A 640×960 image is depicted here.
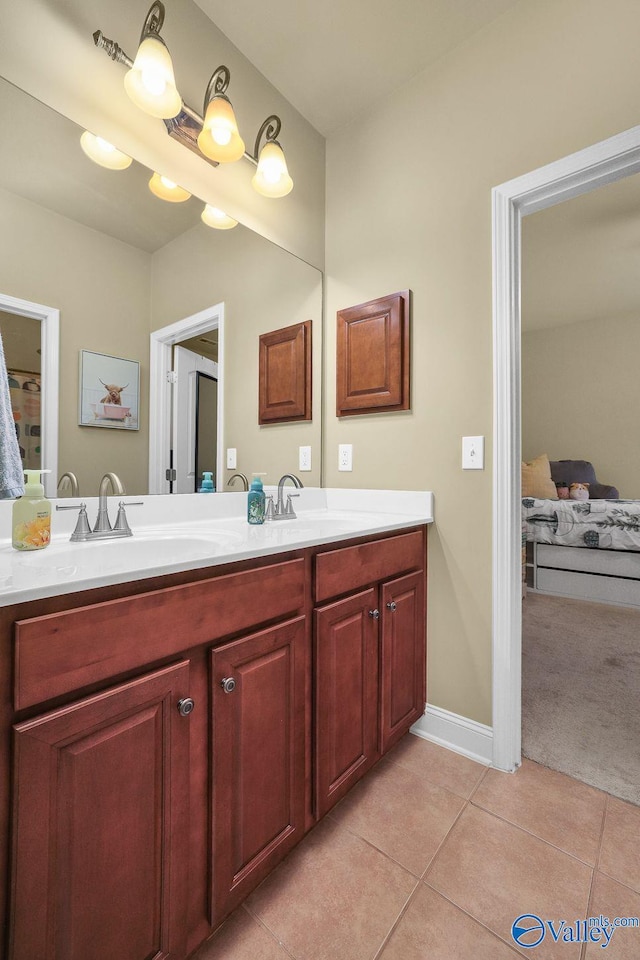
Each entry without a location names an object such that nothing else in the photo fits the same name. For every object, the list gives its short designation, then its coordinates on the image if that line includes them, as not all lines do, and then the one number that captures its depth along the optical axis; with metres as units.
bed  3.41
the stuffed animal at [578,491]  4.39
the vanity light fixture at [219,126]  1.42
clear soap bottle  1.00
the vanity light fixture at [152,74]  1.24
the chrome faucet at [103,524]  1.15
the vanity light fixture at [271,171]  1.68
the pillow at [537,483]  4.33
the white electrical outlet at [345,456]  1.95
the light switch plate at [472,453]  1.56
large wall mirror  1.13
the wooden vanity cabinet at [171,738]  0.63
